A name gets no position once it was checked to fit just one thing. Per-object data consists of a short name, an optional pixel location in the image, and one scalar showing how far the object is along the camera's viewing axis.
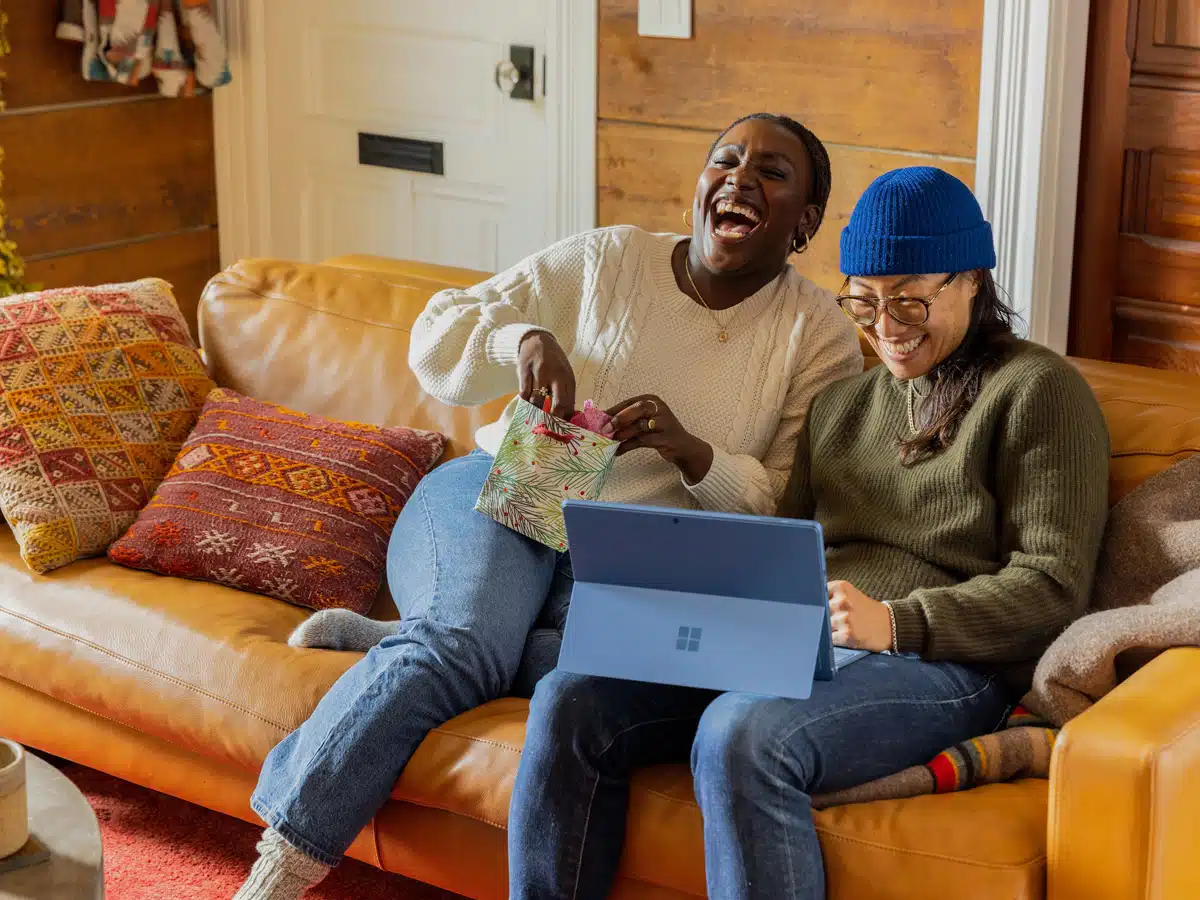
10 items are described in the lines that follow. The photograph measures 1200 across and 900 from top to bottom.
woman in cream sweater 1.94
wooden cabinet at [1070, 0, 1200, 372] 2.85
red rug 2.15
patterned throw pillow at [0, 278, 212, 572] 2.34
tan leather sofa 1.53
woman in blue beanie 1.62
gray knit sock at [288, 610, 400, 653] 2.07
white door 3.75
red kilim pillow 2.27
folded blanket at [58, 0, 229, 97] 3.95
